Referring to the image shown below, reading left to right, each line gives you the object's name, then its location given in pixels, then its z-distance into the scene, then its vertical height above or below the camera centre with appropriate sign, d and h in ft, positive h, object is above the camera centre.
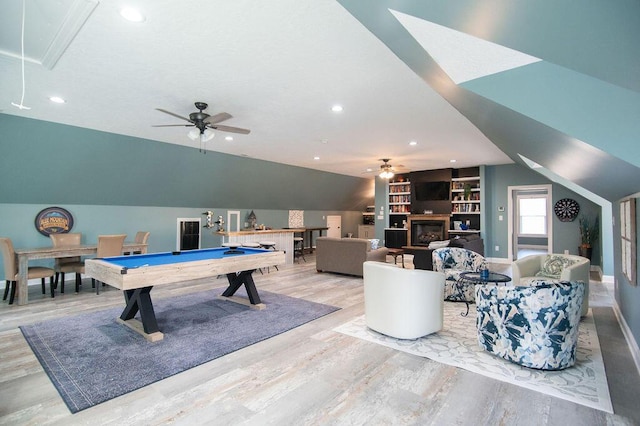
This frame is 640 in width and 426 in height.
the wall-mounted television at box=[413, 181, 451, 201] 30.83 +2.90
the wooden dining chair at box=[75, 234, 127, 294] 17.42 -1.56
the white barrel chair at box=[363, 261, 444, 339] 10.62 -2.75
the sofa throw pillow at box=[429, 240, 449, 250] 20.01 -1.56
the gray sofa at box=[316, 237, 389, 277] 20.90 -2.33
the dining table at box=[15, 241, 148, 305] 15.01 -1.81
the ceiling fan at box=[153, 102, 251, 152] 12.74 +3.88
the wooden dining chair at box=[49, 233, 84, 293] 17.29 -2.35
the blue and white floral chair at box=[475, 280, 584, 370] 8.61 -2.77
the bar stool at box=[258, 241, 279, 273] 23.55 -1.99
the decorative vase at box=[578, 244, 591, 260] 23.76 -2.17
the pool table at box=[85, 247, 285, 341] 10.24 -1.82
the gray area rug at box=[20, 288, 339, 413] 8.26 -4.12
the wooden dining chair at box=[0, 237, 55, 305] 14.90 -2.19
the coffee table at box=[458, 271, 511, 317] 12.28 -2.25
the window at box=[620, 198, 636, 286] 9.62 -0.51
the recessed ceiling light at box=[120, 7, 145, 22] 7.12 +4.61
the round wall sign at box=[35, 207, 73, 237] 19.39 -0.19
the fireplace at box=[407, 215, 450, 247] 30.66 -0.86
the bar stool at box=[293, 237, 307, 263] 30.29 -2.95
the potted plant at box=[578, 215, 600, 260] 23.96 -0.99
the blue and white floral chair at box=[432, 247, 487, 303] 16.09 -2.17
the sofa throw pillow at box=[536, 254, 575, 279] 14.57 -2.06
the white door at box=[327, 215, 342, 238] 39.99 -0.80
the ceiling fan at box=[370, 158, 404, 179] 25.38 +4.07
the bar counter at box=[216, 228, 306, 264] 24.59 -1.45
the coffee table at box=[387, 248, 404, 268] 24.15 -2.41
